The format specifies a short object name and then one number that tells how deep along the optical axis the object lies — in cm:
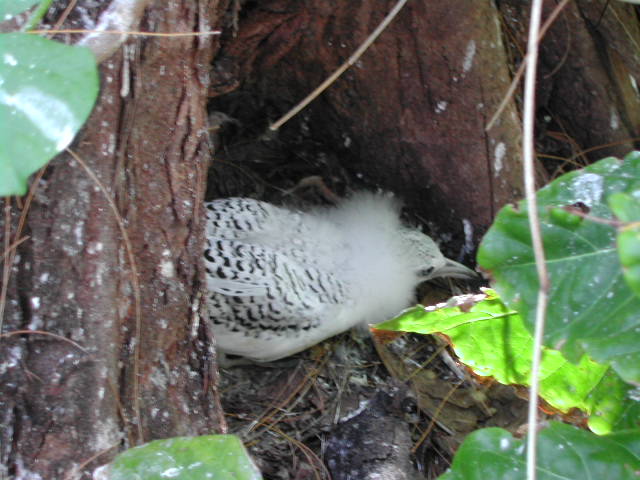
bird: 224
